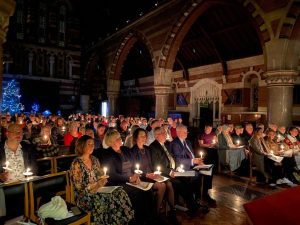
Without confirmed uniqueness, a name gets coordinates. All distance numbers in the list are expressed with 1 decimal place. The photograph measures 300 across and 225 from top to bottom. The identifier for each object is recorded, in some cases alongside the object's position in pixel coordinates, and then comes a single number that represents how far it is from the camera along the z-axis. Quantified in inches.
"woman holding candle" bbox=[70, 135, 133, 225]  145.1
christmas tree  792.4
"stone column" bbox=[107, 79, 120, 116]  738.8
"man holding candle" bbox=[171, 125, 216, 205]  212.2
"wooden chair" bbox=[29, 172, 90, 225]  121.0
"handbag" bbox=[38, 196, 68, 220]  115.3
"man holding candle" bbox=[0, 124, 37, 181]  157.6
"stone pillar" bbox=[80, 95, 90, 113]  1012.6
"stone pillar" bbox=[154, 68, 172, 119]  514.9
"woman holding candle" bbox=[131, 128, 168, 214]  188.7
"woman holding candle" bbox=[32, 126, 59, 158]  219.3
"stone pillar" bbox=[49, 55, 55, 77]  966.4
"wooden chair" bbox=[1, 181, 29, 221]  123.0
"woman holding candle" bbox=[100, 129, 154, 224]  165.6
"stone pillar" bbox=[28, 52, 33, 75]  924.0
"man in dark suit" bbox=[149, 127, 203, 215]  193.0
